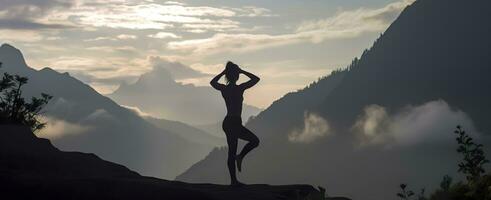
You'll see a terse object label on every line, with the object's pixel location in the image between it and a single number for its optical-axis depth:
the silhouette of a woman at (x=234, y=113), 15.80
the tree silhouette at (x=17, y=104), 22.77
